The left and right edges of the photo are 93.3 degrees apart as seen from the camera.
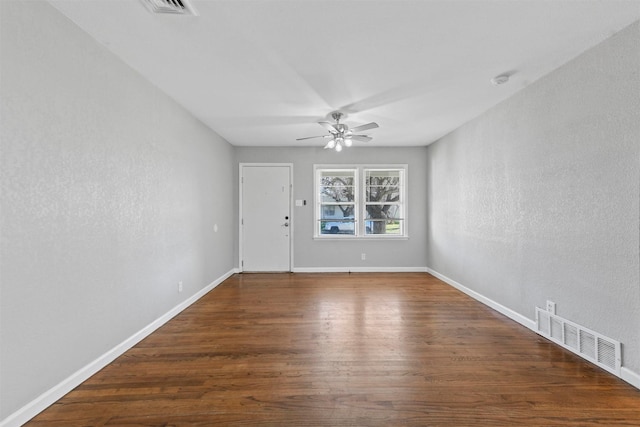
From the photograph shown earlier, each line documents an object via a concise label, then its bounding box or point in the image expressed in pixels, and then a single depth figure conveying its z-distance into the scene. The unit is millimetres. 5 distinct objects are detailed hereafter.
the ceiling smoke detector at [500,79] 2730
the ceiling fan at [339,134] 3793
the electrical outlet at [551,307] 2650
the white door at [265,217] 5609
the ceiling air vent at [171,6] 1770
